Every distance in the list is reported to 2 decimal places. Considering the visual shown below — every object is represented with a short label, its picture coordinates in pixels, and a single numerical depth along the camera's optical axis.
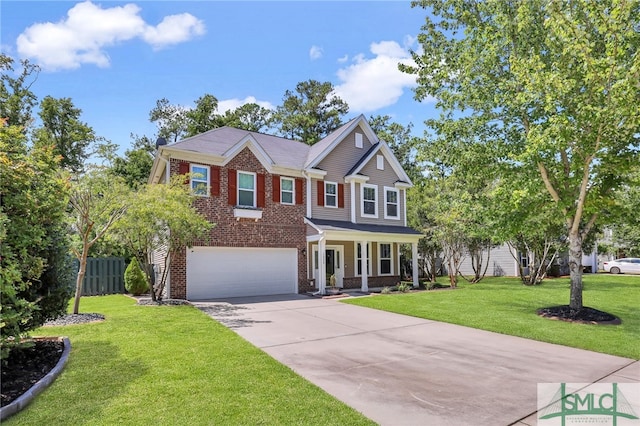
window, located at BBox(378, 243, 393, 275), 21.41
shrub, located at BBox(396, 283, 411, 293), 18.16
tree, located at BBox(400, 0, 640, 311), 9.37
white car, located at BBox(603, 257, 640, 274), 28.69
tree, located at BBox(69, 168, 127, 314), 10.97
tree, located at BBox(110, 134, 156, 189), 28.84
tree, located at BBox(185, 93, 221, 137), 31.30
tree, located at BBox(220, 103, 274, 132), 31.60
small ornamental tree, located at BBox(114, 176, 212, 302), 12.20
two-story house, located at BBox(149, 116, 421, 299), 15.66
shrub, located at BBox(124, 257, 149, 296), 17.11
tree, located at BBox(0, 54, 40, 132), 25.94
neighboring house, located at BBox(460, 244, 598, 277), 27.98
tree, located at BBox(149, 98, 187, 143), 33.28
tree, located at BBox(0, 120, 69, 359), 4.86
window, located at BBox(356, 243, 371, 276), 20.38
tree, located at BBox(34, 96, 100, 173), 28.20
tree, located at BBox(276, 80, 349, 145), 36.34
